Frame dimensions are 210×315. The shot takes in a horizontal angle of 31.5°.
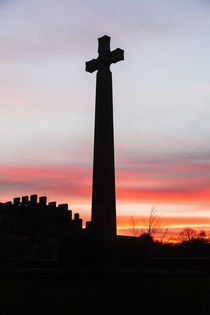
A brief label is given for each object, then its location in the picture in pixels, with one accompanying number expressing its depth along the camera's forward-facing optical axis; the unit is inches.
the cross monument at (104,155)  459.2
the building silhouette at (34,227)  566.6
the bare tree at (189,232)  2023.9
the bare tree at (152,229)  940.0
